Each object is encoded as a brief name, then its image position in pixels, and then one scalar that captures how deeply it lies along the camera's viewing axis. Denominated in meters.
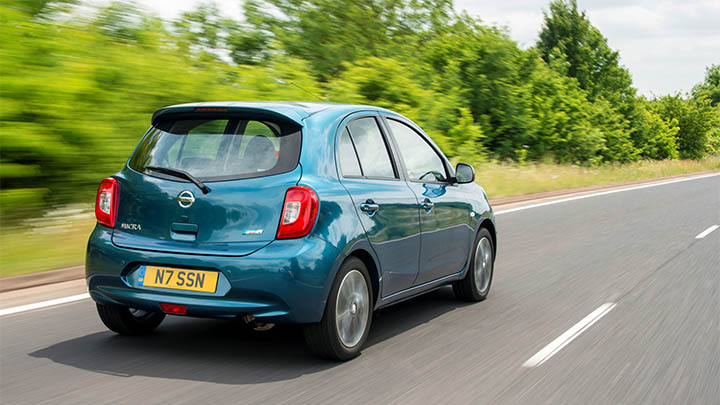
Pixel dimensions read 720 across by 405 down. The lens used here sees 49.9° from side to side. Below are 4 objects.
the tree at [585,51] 59.53
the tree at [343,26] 27.45
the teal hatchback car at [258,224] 4.43
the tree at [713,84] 112.81
